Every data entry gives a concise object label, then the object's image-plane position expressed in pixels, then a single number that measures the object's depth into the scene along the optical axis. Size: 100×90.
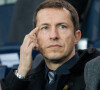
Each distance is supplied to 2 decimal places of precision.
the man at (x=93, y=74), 2.57
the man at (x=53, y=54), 3.11
